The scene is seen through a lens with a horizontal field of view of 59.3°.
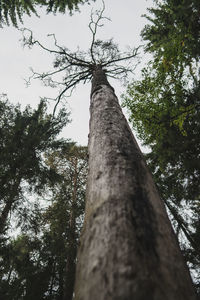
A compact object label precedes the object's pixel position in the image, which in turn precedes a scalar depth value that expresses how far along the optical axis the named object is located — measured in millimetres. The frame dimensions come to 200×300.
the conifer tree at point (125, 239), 693
